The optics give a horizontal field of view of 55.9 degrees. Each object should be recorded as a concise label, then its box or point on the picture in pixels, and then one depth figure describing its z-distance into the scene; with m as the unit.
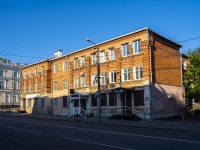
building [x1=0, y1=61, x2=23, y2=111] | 50.47
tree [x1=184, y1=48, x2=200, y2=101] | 21.71
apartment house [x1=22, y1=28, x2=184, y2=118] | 20.73
